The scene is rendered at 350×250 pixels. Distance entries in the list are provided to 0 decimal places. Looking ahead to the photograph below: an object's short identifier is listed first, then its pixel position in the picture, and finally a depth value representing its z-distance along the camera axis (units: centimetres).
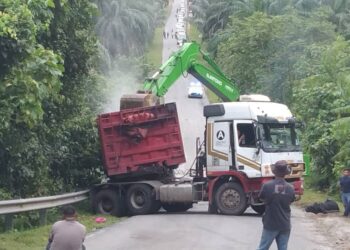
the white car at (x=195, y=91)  7219
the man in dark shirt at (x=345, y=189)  2320
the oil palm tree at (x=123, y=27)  8088
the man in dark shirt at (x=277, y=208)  1133
